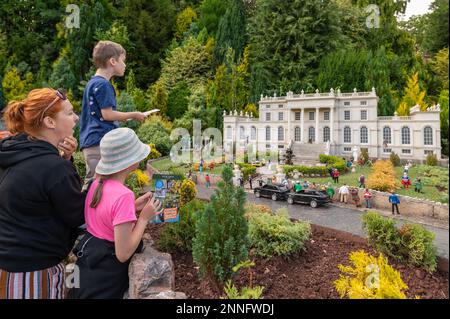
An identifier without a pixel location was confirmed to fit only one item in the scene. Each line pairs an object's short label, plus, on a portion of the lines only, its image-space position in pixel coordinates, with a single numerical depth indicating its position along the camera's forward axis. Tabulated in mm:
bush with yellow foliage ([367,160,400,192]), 3475
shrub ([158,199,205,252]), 3457
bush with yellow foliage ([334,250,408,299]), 1840
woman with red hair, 1740
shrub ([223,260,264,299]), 1785
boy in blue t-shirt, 2598
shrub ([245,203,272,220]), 4034
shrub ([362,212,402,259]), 2797
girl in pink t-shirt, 1819
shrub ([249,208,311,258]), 3361
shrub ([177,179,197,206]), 4340
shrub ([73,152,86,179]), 5855
